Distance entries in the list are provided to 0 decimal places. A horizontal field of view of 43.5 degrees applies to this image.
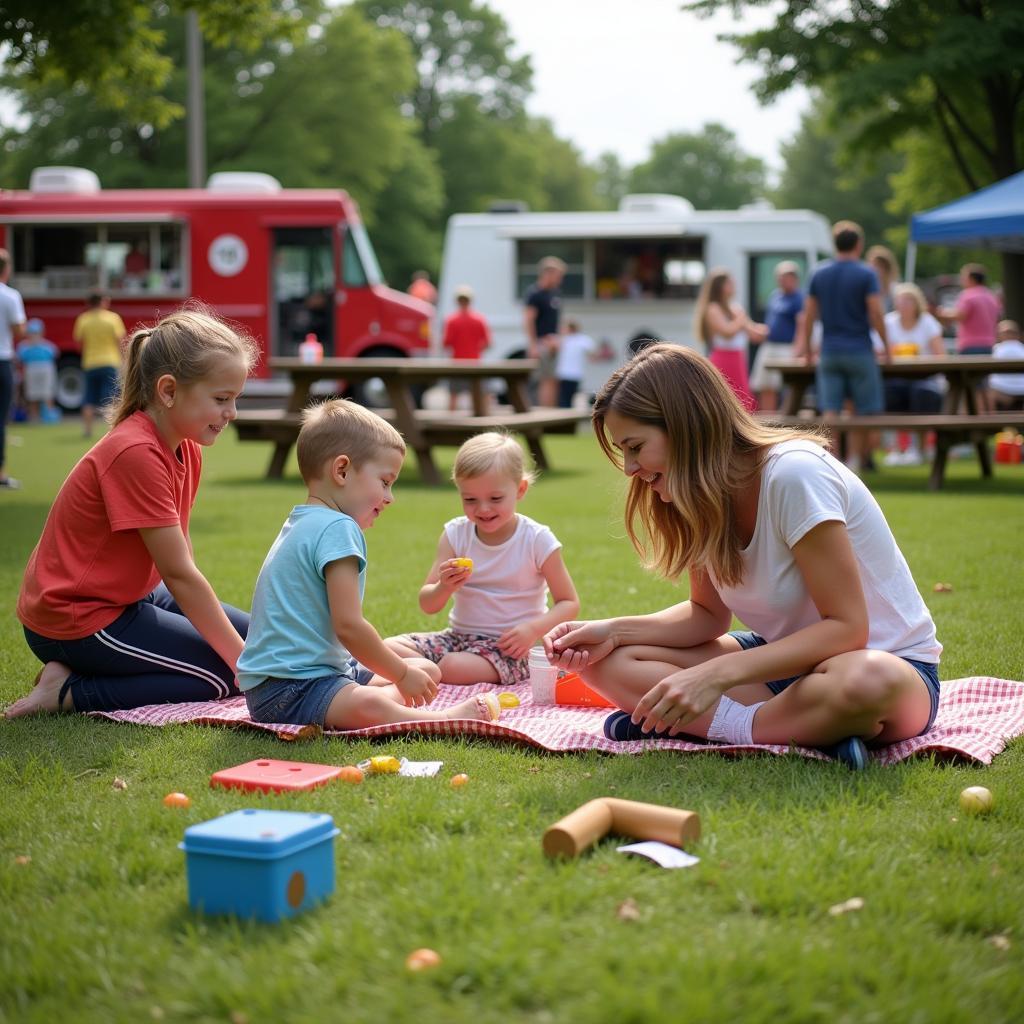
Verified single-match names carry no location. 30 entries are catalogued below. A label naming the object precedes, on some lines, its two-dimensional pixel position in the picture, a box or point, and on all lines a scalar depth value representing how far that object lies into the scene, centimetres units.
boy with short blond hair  403
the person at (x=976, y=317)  1522
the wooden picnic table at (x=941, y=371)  1111
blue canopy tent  1564
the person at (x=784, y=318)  1614
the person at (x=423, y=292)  2405
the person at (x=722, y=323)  1320
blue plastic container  251
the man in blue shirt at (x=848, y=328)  1147
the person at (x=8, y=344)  1189
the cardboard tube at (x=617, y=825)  285
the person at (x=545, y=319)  1811
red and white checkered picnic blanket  375
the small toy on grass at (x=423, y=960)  232
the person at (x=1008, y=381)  1448
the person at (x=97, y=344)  1791
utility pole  2156
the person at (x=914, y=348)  1400
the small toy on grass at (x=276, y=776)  340
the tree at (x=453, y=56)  5362
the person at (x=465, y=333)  1867
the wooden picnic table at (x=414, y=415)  1141
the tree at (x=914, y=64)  2033
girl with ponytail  429
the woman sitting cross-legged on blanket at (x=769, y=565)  348
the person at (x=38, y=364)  2142
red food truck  2139
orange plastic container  466
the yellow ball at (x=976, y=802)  322
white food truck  2219
